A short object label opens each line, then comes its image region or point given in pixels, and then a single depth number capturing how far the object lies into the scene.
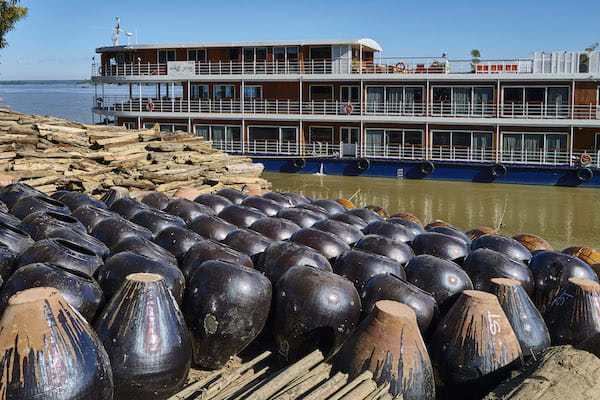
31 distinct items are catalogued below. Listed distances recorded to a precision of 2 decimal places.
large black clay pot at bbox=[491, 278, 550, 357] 7.45
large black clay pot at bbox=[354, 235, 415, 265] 9.78
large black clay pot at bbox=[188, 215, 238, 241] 10.53
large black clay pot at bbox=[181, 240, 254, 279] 8.41
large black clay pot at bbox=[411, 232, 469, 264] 10.24
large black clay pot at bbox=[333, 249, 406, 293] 8.62
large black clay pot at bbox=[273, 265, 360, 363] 7.39
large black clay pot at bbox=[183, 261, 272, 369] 7.32
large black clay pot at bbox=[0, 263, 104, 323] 6.55
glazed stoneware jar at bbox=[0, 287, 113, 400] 4.84
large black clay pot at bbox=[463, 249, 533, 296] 9.09
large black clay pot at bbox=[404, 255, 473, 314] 8.45
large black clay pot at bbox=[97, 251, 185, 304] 7.28
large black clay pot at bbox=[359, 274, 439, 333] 7.68
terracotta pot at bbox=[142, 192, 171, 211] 13.44
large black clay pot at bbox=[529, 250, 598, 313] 9.56
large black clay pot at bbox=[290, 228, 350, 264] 9.77
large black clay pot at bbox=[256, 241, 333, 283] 8.63
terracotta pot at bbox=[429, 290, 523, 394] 6.84
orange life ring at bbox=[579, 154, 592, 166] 27.53
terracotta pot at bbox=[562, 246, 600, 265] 12.18
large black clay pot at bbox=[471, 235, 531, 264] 10.66
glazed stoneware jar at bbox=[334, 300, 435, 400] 6.13
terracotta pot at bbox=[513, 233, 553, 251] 12.97
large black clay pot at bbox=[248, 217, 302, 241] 10.78
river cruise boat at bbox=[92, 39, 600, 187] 28.59
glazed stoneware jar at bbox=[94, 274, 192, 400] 6.04
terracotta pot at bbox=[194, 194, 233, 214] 13.73
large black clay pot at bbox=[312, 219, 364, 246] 10.96
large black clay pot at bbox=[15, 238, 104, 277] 7.48
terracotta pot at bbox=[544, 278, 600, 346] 7.91
